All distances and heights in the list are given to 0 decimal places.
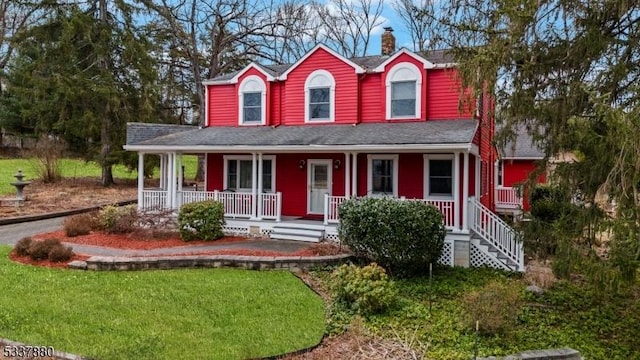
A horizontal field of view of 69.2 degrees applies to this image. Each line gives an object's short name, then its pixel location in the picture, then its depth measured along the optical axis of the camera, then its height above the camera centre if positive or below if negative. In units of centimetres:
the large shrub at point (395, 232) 995 -103
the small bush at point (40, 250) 1041 -155
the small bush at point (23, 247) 1066 -153
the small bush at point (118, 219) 1336 -109
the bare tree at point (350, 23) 3180 +1120
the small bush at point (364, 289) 769 -179
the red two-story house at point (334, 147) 1181 +104
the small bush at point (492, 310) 682 -186
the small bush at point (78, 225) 1329 -128
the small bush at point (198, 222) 1298 -110
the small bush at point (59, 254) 1030 -162
